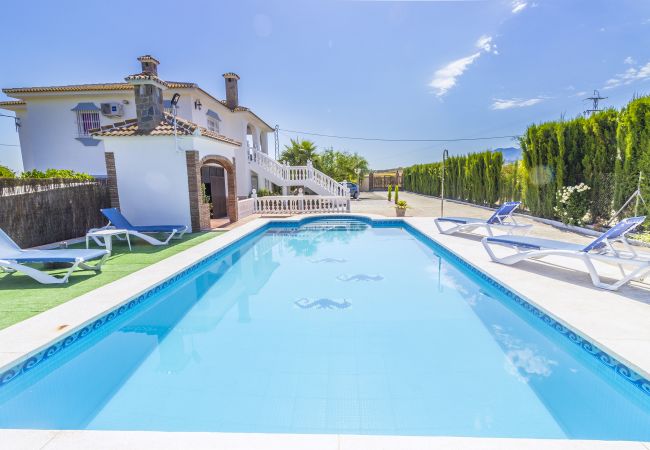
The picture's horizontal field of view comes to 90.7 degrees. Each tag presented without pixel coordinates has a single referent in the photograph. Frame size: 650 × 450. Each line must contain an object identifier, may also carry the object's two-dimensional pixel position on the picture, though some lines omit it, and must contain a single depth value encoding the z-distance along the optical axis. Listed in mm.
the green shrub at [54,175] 10625
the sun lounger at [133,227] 8984
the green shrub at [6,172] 13094
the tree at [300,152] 26516
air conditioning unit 16906
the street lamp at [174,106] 10109
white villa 10602
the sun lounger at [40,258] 5574
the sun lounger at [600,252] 4879
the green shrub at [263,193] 18781
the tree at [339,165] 31509
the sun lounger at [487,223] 8716
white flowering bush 10844
